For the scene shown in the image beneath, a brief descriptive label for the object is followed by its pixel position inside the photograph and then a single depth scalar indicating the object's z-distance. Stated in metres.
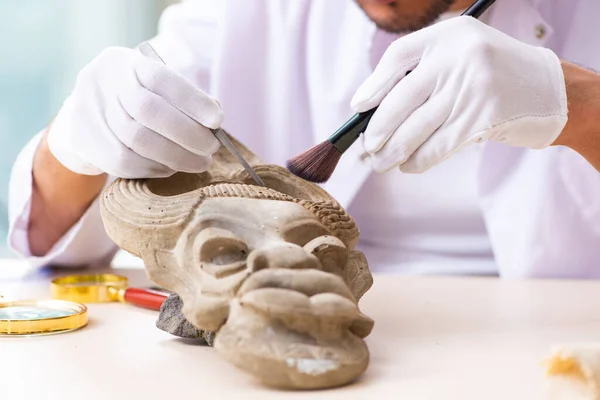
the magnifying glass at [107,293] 1.13
